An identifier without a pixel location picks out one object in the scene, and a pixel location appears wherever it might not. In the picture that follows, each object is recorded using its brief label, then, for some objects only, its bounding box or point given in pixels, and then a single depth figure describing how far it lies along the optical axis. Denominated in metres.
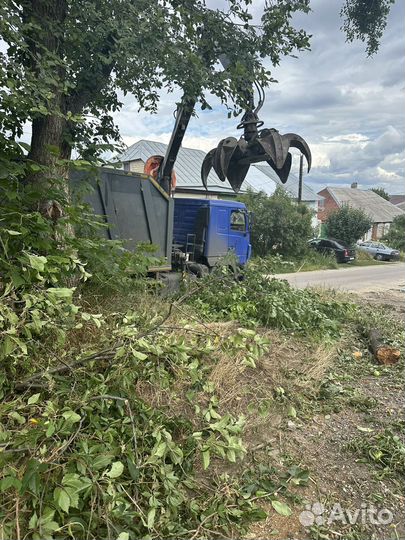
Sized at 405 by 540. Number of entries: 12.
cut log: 5.09
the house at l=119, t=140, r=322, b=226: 23.64
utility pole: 26.31
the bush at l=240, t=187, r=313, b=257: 20.67
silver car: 28.61
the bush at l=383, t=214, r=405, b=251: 35.26
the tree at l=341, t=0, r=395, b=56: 5.74
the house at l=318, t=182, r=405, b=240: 47.91
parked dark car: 24.12
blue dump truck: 6.59
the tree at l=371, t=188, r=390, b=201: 71.34
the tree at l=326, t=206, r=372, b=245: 26.11
